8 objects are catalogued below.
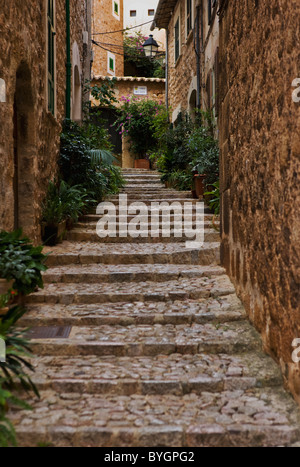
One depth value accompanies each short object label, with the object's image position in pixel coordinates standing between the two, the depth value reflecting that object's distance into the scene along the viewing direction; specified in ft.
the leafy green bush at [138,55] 59.47
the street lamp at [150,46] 46.17
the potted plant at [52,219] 17.38
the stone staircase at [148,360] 7.38
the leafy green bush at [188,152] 23.49
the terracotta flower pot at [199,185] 24.40
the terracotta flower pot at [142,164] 47.60
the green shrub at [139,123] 47.14
